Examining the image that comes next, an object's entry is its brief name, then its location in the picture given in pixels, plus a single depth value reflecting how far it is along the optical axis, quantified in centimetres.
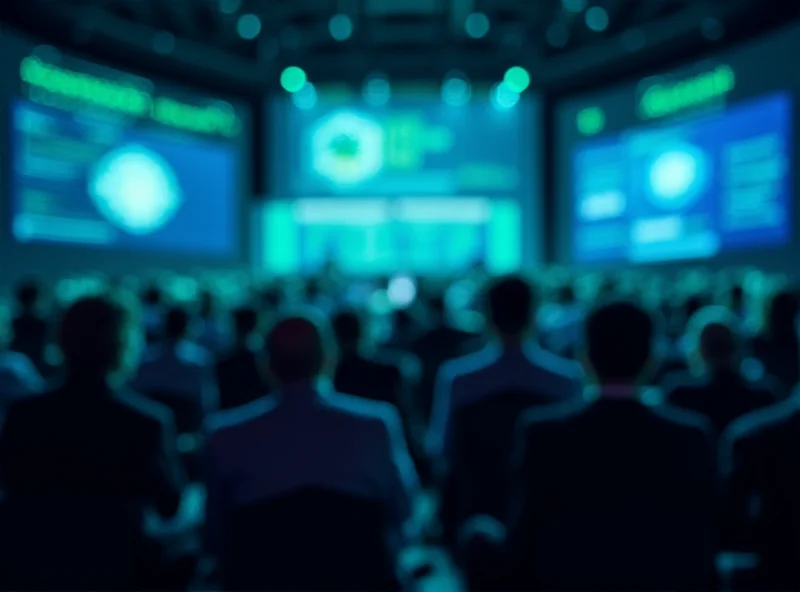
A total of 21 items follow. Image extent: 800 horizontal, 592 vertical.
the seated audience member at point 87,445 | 217
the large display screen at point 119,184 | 1191
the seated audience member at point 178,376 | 426
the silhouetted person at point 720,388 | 316
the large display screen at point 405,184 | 1612
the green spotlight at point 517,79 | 1652
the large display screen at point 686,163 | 1153
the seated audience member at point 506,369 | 322
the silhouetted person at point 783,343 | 424
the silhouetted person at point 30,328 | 548
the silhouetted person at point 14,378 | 382
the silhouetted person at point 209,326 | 634
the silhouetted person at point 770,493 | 226
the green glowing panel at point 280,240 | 1650
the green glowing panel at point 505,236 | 1636
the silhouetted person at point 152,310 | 643
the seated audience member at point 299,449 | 199
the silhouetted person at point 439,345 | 521
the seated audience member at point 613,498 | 186
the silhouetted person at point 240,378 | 405
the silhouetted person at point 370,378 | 384
